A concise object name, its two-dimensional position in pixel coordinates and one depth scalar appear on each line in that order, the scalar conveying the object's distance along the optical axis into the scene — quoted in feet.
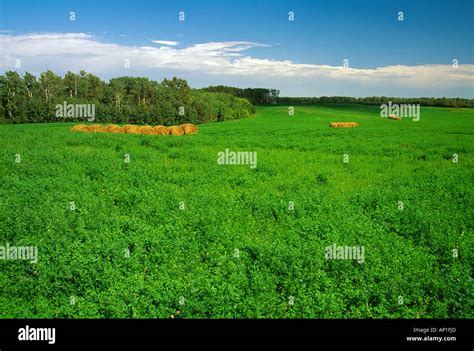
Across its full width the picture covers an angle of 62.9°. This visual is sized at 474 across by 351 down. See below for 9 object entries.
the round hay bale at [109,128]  100.68
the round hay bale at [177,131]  95.66
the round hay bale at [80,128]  98.89
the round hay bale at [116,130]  99.30
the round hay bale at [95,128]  100.05
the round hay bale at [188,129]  97.45
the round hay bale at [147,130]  97.04
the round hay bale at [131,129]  97.78
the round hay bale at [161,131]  96.69
